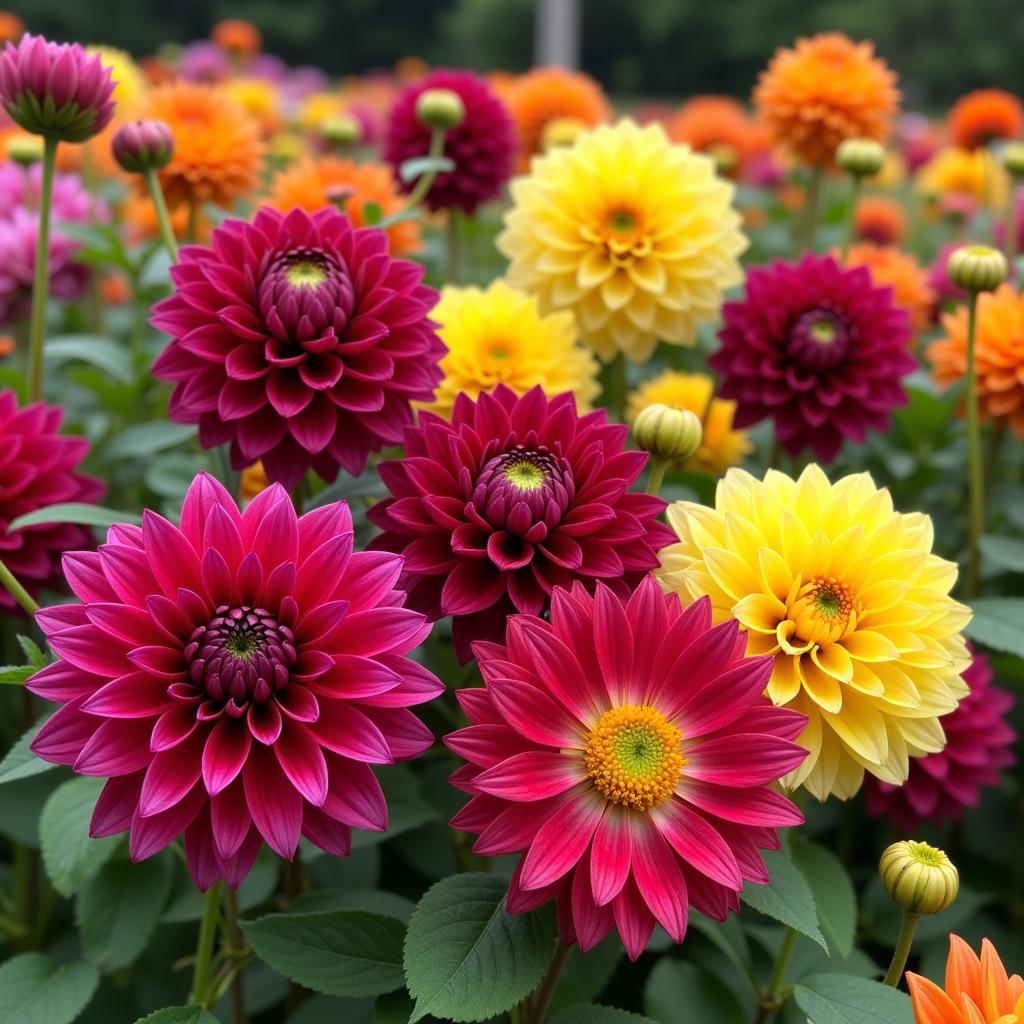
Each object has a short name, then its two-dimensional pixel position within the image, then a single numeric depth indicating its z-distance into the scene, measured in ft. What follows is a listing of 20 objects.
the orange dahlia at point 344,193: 2.05
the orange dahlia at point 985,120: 3.22
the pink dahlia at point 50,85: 1.42
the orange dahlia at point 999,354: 1.82
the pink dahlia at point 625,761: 0.94
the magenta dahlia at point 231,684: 0.94
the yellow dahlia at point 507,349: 1.67
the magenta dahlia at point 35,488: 1.41
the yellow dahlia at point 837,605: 1.11
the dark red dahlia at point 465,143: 2.30
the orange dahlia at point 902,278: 2.51
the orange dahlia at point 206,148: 2.13
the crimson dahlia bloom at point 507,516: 1.12
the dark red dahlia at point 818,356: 1.68
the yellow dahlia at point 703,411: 2.04
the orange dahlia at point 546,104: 3.18
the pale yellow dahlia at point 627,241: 1.75
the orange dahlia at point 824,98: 2.50
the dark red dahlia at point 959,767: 1.58
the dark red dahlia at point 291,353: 1.24
